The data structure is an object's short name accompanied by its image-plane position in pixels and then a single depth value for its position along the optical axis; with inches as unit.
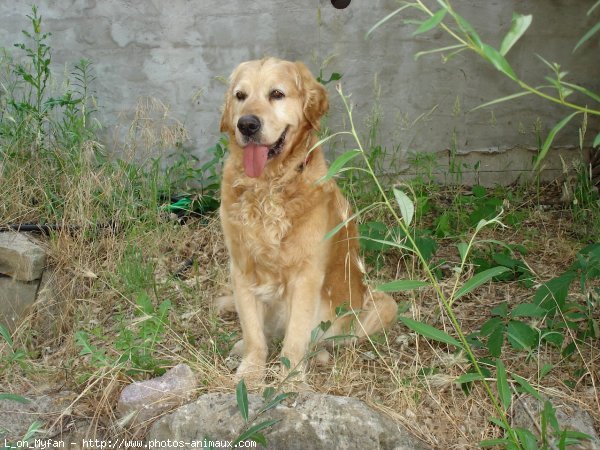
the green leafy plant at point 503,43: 53.0
